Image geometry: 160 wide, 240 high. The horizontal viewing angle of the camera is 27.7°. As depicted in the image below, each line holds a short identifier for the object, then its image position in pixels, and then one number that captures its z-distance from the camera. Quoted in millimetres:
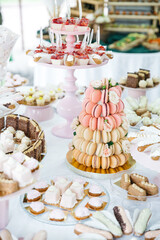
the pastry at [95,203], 1375
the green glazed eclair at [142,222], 1227
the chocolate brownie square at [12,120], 2041
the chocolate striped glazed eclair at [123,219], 1230
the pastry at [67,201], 1365
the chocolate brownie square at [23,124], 1997
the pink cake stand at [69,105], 2094
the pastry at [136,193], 1330
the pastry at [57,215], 1293
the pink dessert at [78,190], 1429
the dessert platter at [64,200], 1308
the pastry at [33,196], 1385
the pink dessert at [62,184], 1438
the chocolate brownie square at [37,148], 1639
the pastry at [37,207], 1326
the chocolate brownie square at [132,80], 2596
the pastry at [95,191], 1450
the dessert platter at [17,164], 1103
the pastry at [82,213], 1306
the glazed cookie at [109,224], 1211
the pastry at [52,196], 1382
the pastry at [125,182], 1436
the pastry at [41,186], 1452
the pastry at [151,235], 1205
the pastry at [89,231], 1194
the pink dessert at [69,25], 1931
